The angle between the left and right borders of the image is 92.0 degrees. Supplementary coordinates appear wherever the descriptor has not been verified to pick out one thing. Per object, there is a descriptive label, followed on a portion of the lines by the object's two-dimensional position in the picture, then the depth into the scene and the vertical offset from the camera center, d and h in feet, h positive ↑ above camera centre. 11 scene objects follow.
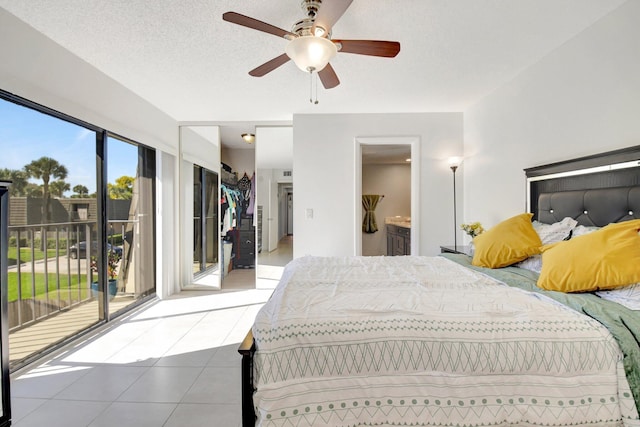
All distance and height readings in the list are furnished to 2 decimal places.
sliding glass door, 7.25 -0.38
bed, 3.56 -1.90
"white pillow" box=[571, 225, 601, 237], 6.12 -0.47
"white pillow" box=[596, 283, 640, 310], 4.31 -1.33
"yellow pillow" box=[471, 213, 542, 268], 6.71 -0.83
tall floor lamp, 12.14 +0.96
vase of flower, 10.45 -0.74
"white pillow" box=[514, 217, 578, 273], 6.60 -0.63
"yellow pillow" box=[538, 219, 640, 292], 4.55 -0.86
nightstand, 10.37 -1.47
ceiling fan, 5.46 +3.21
